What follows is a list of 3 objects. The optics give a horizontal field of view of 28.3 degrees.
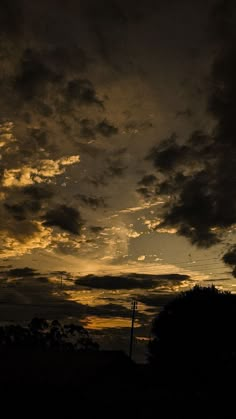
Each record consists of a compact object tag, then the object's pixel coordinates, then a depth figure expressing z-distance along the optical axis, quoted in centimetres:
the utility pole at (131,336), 6895
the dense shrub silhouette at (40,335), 13700
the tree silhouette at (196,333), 5119
